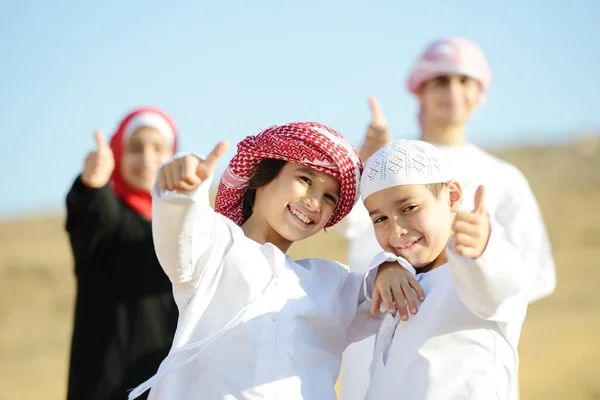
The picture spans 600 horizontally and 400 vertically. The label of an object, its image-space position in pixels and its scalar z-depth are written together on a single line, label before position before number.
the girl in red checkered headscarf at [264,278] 3.15
